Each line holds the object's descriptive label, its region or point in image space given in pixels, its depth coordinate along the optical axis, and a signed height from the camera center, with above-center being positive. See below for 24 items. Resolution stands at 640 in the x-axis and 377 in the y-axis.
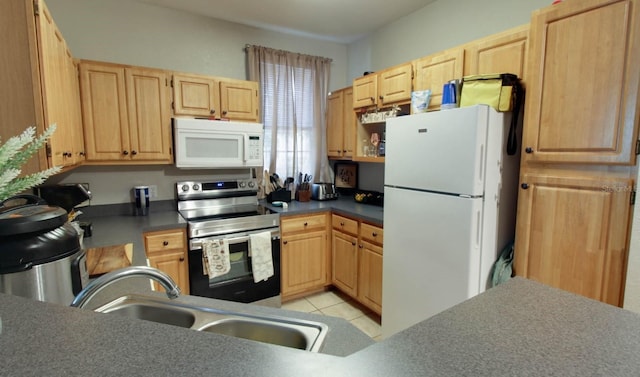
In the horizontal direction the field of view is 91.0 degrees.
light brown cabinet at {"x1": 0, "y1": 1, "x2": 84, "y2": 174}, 1.28 +0.34
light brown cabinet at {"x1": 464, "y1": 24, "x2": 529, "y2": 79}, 1.79 +0.62
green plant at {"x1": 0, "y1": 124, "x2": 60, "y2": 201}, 0.56 -0.02
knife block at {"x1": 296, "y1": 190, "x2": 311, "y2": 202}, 3.36 -0.43
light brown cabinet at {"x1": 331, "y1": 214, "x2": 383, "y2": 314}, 2.61 -0.93
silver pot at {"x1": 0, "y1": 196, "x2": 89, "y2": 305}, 0.83 -0.28
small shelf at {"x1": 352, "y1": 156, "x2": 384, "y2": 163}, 2.83 -0.03
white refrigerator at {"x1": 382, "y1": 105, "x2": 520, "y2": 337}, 1.75 -0.29
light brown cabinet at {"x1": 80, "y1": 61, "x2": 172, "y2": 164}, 2.38 +0.32
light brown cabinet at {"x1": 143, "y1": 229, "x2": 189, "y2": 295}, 2.31 -0.73
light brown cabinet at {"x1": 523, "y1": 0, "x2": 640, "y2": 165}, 1.34 +0.33
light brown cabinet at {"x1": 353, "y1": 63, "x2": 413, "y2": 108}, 2.53 +0.59
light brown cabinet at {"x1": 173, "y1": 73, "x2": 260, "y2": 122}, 2.70 +0.52
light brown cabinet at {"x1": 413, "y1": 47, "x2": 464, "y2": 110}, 2.14 +0.60
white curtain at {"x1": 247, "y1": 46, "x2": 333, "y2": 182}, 3.28 +0.51
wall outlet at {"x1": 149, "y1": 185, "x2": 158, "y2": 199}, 2.89 -0.33
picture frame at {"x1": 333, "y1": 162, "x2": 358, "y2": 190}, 3.68 -0.24
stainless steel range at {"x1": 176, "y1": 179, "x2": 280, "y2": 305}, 2.46 -0.61
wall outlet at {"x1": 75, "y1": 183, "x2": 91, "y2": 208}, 2.54 -0.39
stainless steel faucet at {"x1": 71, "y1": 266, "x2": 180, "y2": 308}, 0.71 -0.30
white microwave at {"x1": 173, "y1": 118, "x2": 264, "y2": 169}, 2.64 +0.10
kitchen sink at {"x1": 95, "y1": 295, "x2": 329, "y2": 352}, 0.84 -0.47
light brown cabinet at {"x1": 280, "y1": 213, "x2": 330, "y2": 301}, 2.91 -0.95
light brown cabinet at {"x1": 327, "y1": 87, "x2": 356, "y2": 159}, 3.30 +0.34
